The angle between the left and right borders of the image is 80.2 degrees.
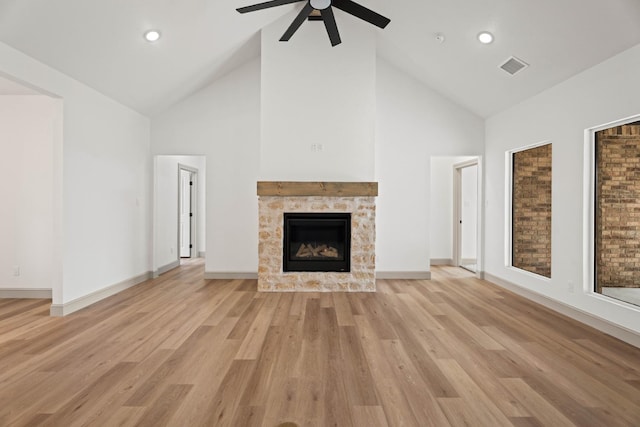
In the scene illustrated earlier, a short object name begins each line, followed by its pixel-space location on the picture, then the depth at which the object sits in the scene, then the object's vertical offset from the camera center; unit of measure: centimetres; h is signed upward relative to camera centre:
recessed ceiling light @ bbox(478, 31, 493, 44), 411 +197
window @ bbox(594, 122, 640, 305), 383 +5
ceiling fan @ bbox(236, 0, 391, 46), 318 +178
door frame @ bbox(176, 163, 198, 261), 855 -6
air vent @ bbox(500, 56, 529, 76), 425 +174
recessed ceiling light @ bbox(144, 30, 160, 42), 398 +189
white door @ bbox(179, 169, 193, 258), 826 +0
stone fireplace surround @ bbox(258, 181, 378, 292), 520 -18
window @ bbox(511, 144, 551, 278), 471 +9
